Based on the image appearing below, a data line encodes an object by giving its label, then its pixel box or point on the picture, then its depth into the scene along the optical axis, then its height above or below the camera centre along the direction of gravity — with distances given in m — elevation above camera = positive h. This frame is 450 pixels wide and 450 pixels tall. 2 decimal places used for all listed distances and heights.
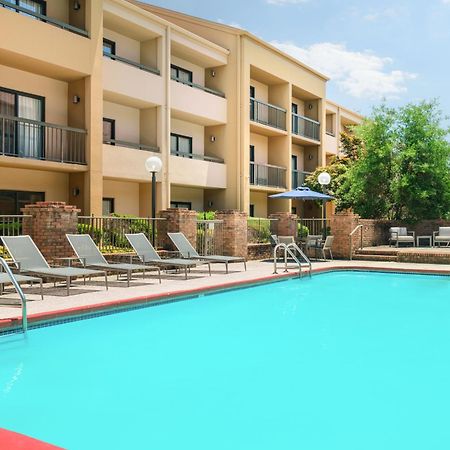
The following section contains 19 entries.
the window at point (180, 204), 24.12 +1.10
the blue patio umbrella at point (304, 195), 19.98 +1.25
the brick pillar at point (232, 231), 18.34 -0.07
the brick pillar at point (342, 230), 20.75 -0.05
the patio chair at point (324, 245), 19.53 -0.59
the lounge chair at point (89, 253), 11.86 -0.55
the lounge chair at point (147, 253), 13.41 -0.62
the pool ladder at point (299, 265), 15.20 -1.14
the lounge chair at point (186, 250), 14.81 -0.60
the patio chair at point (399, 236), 23.24 -0.32
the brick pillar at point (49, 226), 12.36 +0.05
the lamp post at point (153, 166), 15.83 +1.84
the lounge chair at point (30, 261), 10.33 -0.62
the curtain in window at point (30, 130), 16.55 +3.04
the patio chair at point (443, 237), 23.36 -0.36
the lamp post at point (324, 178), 20.59 +1.92
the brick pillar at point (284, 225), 20.91 +0.15
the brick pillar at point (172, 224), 16.22 +0.15
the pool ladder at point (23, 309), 7.45 -1.13
